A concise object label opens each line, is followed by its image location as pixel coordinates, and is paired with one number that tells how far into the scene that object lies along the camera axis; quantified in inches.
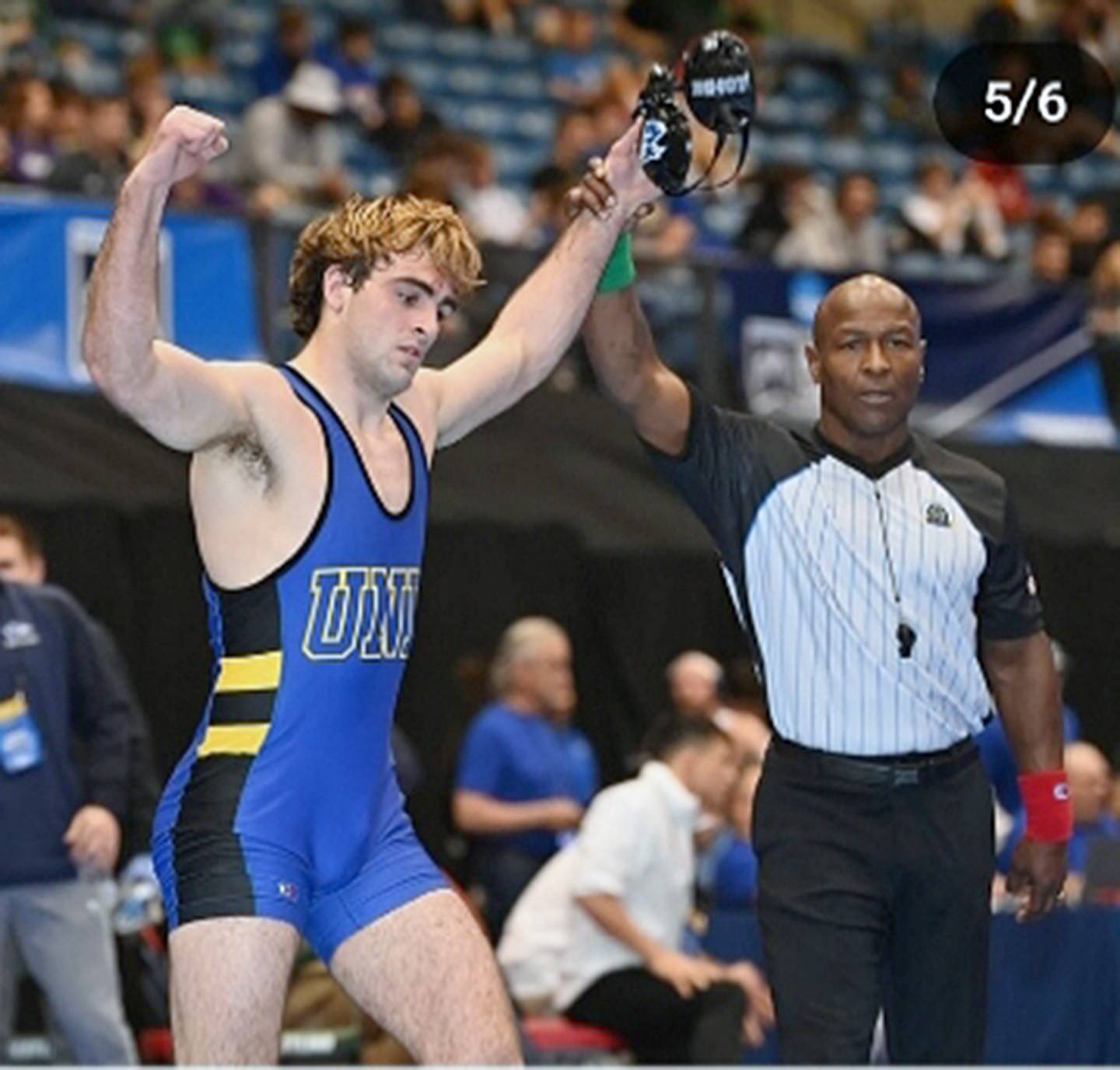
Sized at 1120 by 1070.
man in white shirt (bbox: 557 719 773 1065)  366.3
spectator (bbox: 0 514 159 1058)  356.5
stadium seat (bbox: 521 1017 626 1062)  370.3
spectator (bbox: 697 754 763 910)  421.7
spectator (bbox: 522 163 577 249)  543.2
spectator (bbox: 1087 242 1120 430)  560.4
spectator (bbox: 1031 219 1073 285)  637.9
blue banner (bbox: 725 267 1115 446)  525.7
